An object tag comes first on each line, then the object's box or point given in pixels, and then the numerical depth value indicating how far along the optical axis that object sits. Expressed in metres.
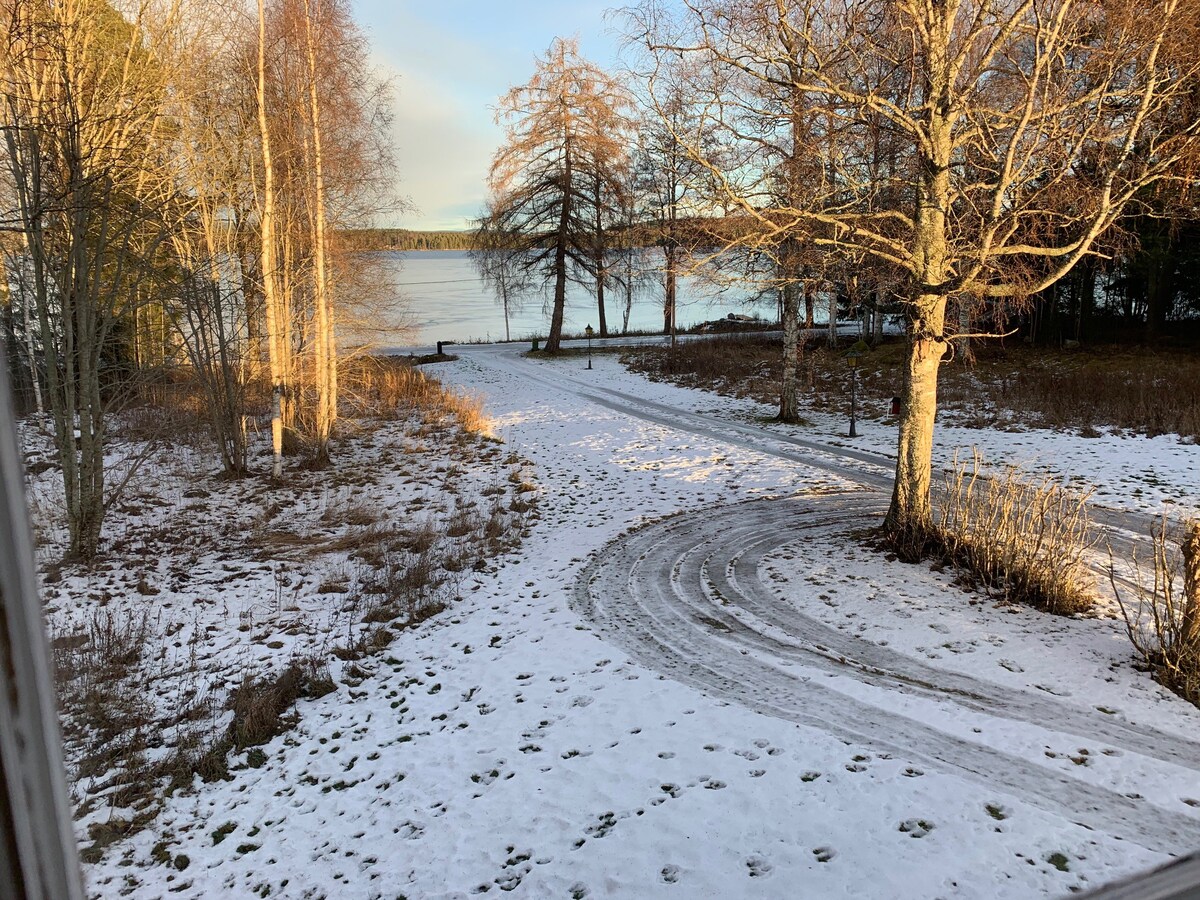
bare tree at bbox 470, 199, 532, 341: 27.73
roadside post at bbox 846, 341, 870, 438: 13.11
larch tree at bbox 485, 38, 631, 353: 24.53
